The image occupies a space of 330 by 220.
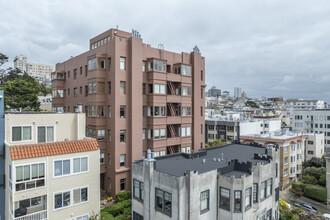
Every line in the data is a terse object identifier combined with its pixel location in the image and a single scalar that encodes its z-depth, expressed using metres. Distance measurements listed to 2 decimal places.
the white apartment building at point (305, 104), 142.14
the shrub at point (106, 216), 23.23
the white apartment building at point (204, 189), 17.53
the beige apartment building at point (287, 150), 48.28
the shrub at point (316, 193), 43.16
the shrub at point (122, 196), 29.68
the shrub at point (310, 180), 48.09
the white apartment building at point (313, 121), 74.11
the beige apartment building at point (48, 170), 18.48
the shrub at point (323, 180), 47.70
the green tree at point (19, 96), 43.34
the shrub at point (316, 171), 48.98
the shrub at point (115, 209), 25.70
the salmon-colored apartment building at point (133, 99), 31.91
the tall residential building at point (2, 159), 19.84
